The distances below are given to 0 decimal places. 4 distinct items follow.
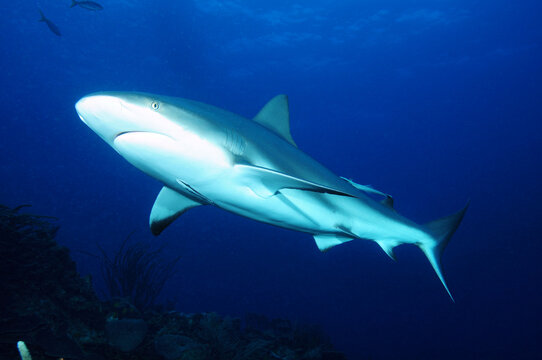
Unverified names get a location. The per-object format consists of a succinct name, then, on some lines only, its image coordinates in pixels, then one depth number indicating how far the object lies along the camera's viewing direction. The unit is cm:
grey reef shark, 201
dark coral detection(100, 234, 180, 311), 764
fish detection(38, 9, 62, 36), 1183
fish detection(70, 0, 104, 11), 1136
